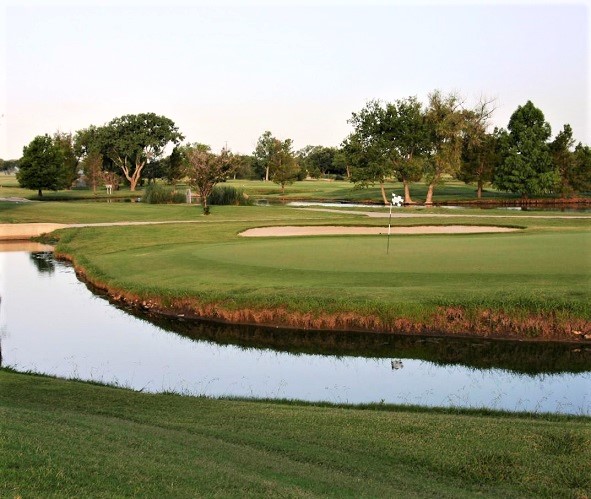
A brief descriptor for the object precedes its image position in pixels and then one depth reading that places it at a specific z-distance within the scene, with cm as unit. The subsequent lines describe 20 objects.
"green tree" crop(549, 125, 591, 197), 8956
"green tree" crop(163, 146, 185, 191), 11212
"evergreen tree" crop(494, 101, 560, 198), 8362
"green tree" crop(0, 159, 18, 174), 19515
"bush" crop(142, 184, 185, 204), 7112
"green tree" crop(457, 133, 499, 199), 9162
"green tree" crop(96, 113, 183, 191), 10544
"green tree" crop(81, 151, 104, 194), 9727
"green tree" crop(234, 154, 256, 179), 15880
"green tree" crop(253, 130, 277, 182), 10287
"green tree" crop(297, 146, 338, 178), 17358
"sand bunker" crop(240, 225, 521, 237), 4131
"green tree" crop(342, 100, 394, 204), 7562
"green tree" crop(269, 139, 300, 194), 9538
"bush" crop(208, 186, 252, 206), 6725
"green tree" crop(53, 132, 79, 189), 9790
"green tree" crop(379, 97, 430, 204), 7581
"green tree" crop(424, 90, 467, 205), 7631
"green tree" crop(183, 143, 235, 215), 5325
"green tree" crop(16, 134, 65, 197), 8262
